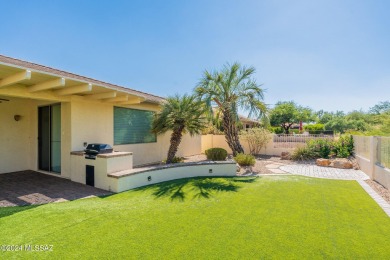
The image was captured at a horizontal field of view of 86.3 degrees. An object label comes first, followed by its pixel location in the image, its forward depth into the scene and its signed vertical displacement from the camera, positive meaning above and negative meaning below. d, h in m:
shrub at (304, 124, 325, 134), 44.28 +0.10
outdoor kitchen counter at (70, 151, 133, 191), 7.73 -1.48
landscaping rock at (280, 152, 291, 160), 16.27 -2.15
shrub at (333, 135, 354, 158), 14.98 -1.37
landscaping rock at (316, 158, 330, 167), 13.16 -2.16
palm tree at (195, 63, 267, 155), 13.12 +2.51
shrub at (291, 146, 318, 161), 15.61 -1.93
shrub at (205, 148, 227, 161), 13.11 -1.61
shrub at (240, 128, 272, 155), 18.14 -0.82
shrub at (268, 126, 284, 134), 38.84 -0.26
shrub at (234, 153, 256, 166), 12.53 -1.89
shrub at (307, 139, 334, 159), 15.33 -1.40
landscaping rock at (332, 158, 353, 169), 12.43 -2.17
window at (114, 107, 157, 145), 11.20 +0.19
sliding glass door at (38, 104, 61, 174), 9.62 -0.40
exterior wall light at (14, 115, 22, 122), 10.07 +0.62
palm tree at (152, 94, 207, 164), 11.38 +0.61
